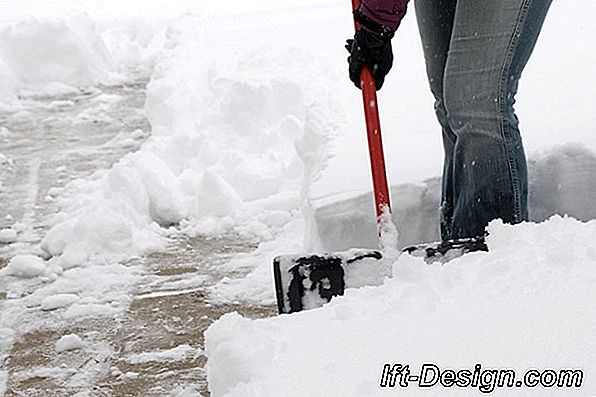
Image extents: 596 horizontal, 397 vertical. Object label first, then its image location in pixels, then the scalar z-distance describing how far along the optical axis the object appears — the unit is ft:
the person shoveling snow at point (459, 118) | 12.62
